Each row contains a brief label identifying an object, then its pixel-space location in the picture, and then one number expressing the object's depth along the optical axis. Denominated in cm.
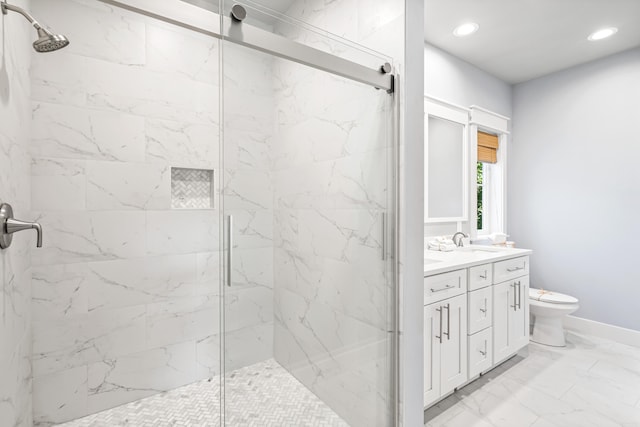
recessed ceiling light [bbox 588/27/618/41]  252
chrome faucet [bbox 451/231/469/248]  281
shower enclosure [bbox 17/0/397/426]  120
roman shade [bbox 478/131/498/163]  320
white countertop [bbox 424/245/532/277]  183
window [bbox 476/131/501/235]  329
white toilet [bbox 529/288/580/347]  271
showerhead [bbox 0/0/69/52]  105
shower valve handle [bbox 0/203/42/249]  108
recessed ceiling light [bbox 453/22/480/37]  243
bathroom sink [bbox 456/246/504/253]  275
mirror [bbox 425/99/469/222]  265
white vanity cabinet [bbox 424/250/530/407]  178
